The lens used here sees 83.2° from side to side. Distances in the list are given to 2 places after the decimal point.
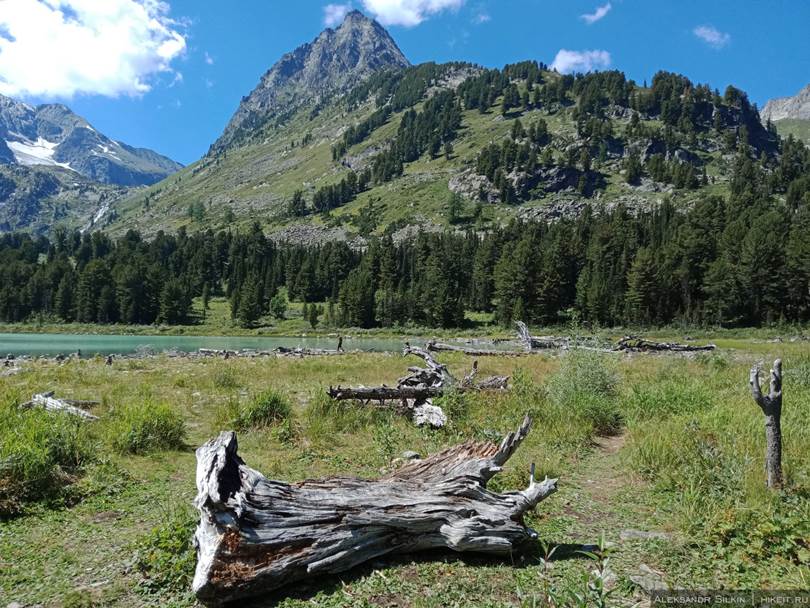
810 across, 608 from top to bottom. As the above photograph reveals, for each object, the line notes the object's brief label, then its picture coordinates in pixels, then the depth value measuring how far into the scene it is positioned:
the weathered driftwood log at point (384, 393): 14.26
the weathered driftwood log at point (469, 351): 38.25
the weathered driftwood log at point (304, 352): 41.25
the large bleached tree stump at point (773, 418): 6.98
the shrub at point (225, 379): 20.11
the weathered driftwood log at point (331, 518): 4.90
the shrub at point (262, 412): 12.41
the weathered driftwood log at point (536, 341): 46.16
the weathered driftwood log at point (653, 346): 39.06
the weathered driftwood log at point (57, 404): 12.23
